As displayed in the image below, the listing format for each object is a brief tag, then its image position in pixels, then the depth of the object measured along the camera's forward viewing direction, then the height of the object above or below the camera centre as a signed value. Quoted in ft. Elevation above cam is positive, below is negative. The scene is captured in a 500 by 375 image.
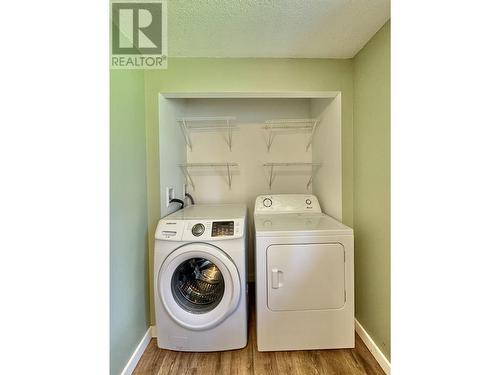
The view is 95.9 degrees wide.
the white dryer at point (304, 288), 5.36 -2.42
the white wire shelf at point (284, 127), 8.52 +2.32
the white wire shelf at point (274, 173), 8.57 +0.59
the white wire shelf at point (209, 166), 8.15 +0.79
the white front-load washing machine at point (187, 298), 5.36 -2.36
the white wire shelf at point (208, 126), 8.39 +2.32
